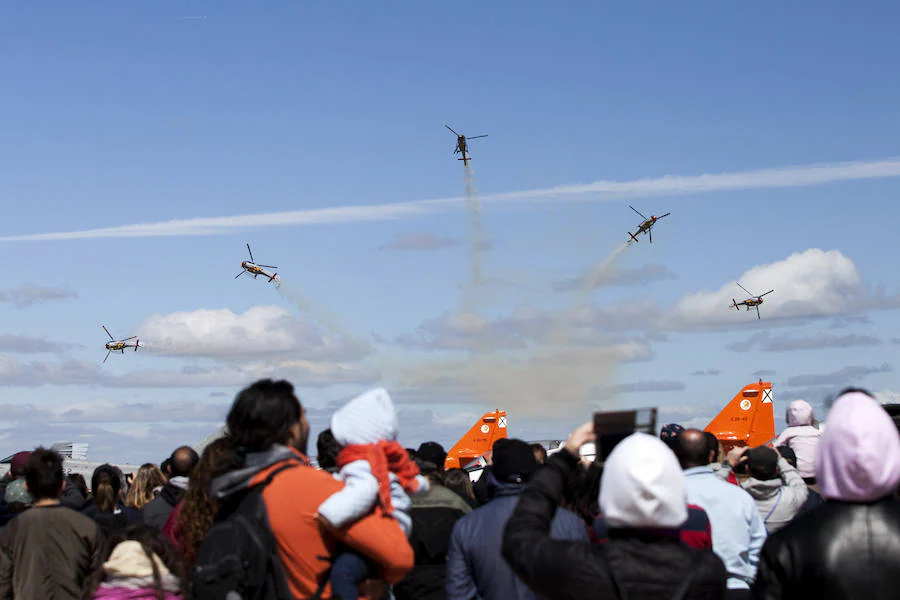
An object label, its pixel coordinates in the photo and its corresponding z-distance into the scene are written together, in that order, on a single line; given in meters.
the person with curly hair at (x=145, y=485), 9.73
